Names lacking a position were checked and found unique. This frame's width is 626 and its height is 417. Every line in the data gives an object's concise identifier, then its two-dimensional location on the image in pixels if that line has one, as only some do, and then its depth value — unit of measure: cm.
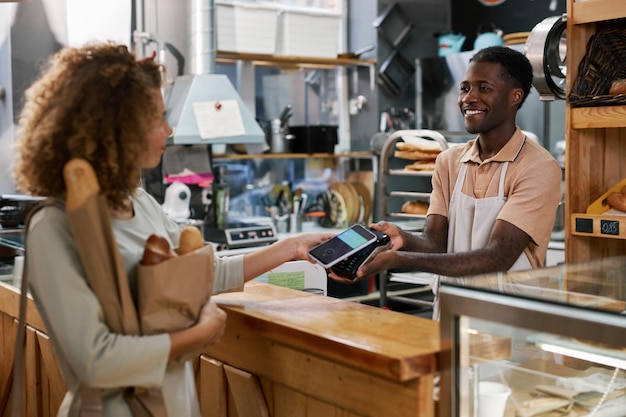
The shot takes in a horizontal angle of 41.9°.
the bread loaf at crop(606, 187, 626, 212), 289
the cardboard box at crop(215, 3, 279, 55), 568
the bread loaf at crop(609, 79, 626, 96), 283
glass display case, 138
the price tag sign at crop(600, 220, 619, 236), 284
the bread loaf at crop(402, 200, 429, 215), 510
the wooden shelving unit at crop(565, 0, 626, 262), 286
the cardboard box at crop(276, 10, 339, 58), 595
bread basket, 292
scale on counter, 498
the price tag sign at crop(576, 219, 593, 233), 292
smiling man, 248
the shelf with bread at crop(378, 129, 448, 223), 498
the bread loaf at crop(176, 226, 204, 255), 164
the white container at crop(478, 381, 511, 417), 162
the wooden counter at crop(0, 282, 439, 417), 158
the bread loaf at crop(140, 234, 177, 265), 152
